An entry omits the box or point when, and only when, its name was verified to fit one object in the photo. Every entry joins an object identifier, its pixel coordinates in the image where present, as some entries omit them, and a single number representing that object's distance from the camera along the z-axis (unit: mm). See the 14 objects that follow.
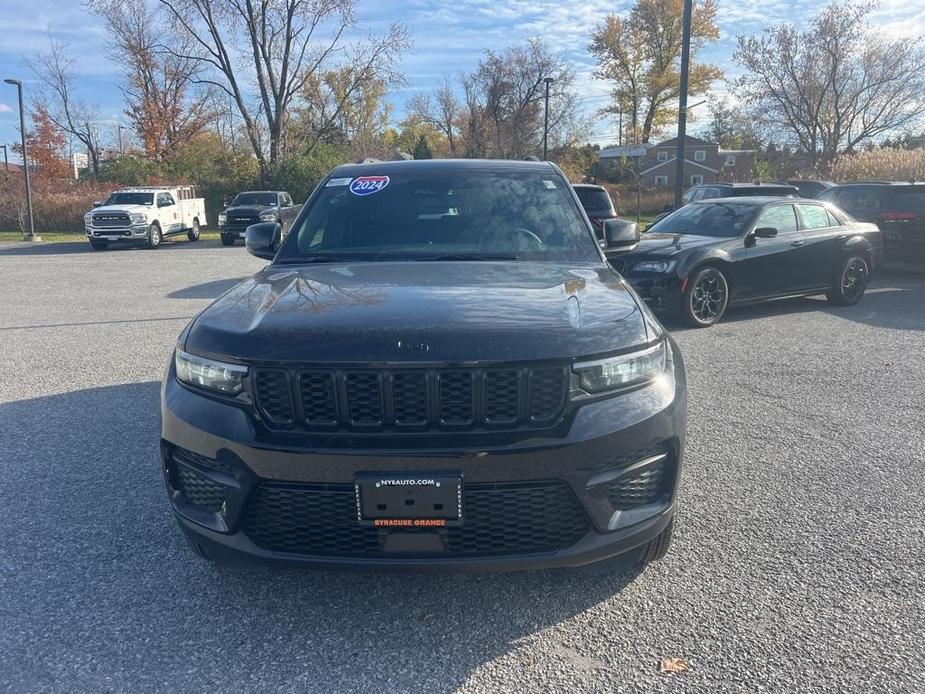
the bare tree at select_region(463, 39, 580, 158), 55750
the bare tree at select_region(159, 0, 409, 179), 36812
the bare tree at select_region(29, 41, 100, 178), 53250
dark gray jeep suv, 2385
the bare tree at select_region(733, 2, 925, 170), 45469
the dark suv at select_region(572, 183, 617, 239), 12586
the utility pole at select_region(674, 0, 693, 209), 15789
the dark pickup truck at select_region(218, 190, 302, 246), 23953
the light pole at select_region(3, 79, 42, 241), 25906
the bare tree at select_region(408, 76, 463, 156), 66750
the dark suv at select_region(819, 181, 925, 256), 12469
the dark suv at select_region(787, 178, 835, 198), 21673
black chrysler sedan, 8539
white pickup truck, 23016
